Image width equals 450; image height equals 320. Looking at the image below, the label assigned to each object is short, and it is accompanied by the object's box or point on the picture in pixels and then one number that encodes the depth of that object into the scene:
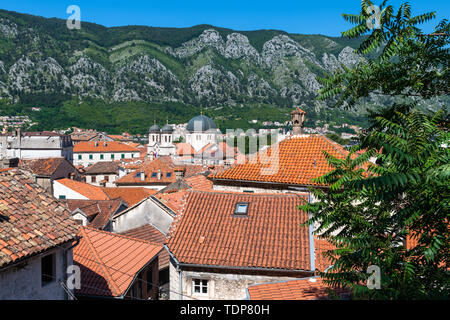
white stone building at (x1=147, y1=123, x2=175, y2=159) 97.19
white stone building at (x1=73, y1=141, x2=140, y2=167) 102.31
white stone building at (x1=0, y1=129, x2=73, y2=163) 72.25
